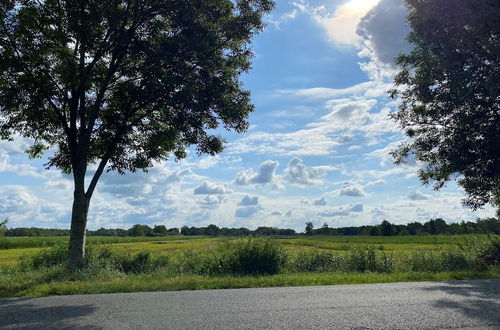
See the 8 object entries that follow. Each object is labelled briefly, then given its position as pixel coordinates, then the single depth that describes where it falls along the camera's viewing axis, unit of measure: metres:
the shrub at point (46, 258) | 14.88
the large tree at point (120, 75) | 12.48
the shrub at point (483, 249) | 16.37
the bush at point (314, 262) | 16.03
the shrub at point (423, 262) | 15.88
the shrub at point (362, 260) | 16.19
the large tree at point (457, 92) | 16.75
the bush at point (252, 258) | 14.73
